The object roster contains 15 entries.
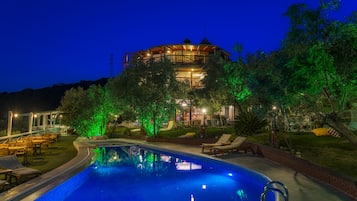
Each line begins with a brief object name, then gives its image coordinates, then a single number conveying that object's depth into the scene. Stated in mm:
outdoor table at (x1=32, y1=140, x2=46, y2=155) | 13520
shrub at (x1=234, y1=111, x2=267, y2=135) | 16359
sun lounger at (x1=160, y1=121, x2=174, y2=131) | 25244
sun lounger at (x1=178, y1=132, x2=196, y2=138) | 18250
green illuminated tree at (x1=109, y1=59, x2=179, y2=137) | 19531
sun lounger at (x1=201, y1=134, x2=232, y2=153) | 13563
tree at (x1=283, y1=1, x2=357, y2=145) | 6184
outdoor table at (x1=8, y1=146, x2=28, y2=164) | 11505
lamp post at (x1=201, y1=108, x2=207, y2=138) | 17369
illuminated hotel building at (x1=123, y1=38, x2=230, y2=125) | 31817
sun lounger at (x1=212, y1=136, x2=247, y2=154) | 12884
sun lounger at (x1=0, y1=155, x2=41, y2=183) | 7911
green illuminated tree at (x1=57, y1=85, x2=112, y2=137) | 21875
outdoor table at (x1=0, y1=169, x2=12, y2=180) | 7707
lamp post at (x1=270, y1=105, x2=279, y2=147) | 12367
